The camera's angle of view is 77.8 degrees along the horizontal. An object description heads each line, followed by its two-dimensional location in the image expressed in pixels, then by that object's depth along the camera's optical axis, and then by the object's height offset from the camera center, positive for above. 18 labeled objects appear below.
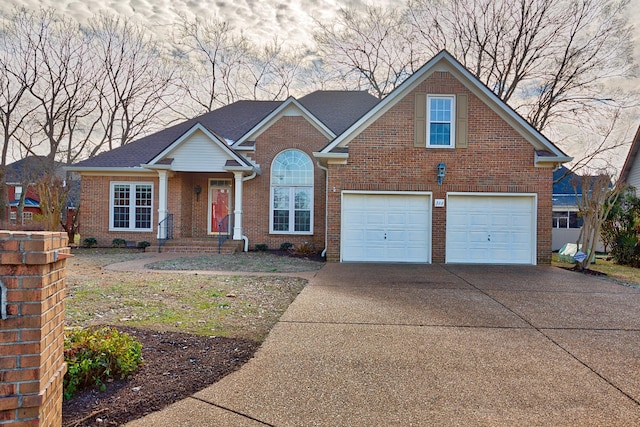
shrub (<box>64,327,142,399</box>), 3.22 -1.27
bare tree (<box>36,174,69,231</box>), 16.23 +0.25
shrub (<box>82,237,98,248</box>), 16.00 -1.31
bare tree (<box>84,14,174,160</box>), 27.05 +9.75
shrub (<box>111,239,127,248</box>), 16.08 -1.33
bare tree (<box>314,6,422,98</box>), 25.09 +10.50
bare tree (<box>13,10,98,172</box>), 25.28 +8.46
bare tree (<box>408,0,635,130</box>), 19.67 +8.81
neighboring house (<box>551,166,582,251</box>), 20.44 -0.04
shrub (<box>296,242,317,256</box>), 14.95 -1.43
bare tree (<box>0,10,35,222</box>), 24.52 +7.83
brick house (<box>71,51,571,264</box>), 12.24 +1.10
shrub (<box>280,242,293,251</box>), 15.51 -1.34
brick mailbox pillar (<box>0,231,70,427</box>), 2.13 -0.64
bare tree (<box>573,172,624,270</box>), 11.96 +0.20
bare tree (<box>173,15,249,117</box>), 27.95 +10.67
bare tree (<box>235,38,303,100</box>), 28.73 +10.27
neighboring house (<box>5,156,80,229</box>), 27.73 +2.10
